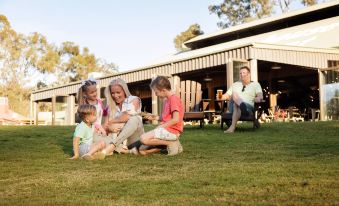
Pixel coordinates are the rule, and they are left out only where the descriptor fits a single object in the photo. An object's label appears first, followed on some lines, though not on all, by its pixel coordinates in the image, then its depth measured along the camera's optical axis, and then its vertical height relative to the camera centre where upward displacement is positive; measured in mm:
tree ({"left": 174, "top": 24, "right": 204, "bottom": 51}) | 38125 +6611
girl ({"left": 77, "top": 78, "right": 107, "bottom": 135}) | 5602 +239
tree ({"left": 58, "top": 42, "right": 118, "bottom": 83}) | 41031 +4776
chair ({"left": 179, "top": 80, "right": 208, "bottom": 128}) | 11031 +456
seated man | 8625 +351
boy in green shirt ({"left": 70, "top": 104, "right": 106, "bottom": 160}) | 5098 -204
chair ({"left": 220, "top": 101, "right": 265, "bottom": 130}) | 8711 -52
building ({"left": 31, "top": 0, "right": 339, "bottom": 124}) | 15516 +1838
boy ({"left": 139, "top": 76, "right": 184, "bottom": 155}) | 5086 -83
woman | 5223 +4
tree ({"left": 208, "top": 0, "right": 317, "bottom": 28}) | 35781 +8162
